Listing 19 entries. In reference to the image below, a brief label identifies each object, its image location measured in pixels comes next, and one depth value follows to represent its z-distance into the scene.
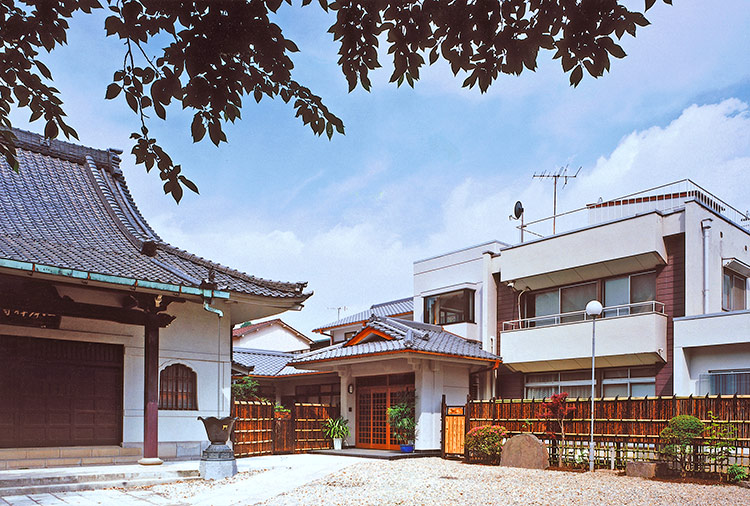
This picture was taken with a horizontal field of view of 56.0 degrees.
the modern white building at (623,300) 17.33
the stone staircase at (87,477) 10.34
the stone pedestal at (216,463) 12.34
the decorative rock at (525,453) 14.76
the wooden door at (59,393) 12.16
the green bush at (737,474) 12.06
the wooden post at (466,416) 17.60
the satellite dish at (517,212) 24.17
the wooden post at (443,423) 18.36
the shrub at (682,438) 12.84
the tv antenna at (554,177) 24.16
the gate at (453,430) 17.97
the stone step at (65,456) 11.88
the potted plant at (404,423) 18.92
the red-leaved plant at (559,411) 15.54
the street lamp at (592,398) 14.38
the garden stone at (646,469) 12.87
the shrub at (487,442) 16.11
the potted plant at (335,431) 20.56
